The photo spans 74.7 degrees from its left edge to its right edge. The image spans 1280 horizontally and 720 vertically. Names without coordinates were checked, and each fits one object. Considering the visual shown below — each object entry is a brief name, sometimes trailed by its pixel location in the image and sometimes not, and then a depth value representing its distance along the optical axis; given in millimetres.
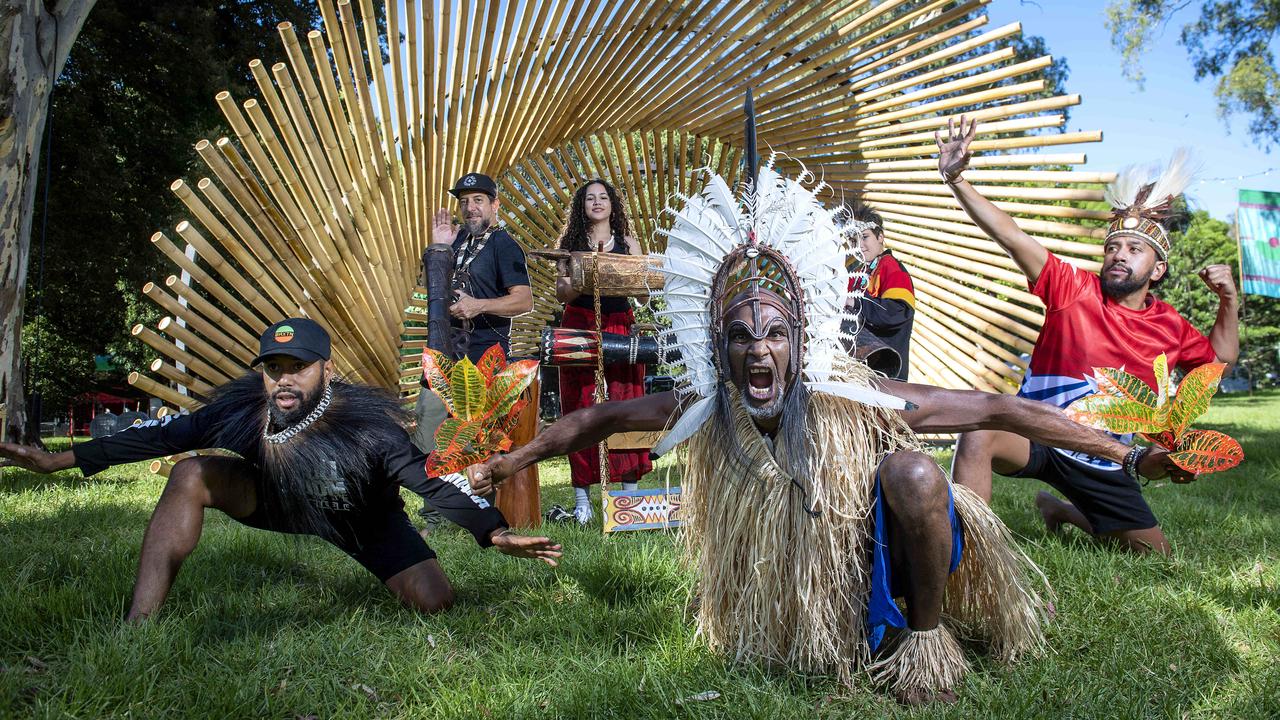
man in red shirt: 3662
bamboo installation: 3949
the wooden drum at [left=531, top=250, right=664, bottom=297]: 4418
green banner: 8867
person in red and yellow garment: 4238
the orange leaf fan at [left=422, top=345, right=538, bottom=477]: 2457
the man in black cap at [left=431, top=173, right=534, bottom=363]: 4312
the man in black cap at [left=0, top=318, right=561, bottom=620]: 2834
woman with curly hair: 4809
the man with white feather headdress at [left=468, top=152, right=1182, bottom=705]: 2381
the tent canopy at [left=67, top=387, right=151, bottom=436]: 20281
